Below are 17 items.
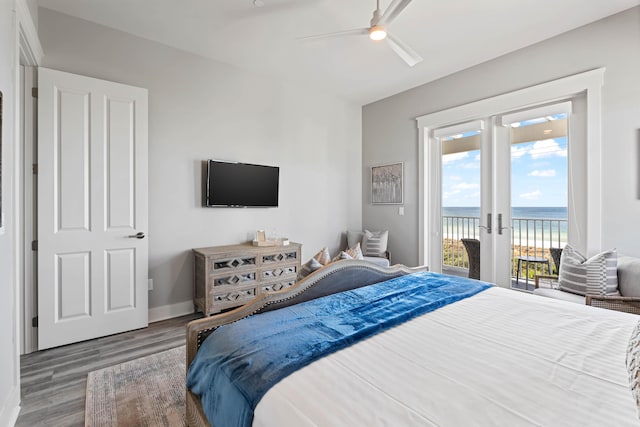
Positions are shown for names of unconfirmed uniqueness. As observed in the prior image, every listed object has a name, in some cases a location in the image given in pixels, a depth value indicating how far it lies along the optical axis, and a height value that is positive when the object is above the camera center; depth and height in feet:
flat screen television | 11.02 +1.11
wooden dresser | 9.87 -2.19
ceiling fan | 6.51 +4.57
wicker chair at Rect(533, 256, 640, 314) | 6.88 -2.06
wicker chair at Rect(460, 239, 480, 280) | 12.05 -1.77
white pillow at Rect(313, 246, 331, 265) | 6.95 -1.09
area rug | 5.42 -3.79
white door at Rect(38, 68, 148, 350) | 8.12 +0.13
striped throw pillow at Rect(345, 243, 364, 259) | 7.77 -1.12
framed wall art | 14.56 +1.47
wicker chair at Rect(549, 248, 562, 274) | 10.07 -1.49
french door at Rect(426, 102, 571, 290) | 10.32 +0.76
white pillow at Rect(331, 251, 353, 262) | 6.86 -1.03
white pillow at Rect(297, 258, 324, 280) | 6.52 -1.25
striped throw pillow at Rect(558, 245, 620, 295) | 7.66 -1.68
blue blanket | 3.17 -1.67
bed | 2.61 -1.75
